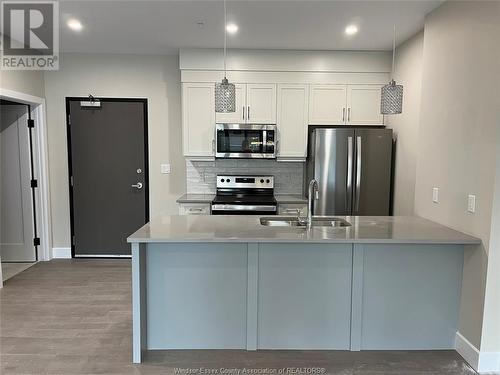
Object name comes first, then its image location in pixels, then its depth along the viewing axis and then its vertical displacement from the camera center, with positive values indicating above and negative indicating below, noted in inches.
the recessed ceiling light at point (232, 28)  134.0 +51.1
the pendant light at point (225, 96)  106.1 +19.0
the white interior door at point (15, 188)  174.6 -16.2
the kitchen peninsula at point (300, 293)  99.7 -38.3
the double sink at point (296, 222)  115.6 -20.9
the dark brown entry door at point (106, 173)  181.8 -8.4
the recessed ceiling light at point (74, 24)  130.8 +51.1
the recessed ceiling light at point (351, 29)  134.6 +51.3
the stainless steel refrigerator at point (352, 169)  152.6 -3.7
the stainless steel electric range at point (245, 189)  169.7 -15.4
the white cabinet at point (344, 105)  167.6 +26.8
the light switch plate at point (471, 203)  94.2 -11.3
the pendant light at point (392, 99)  104.9 +18.7
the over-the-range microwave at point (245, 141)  165.2 +8.5
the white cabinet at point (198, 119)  166.1 +18.7
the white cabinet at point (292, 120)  167.2 +19.0
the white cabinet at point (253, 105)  166.4 +25.7
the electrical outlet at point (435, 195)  113.0 -10.9
